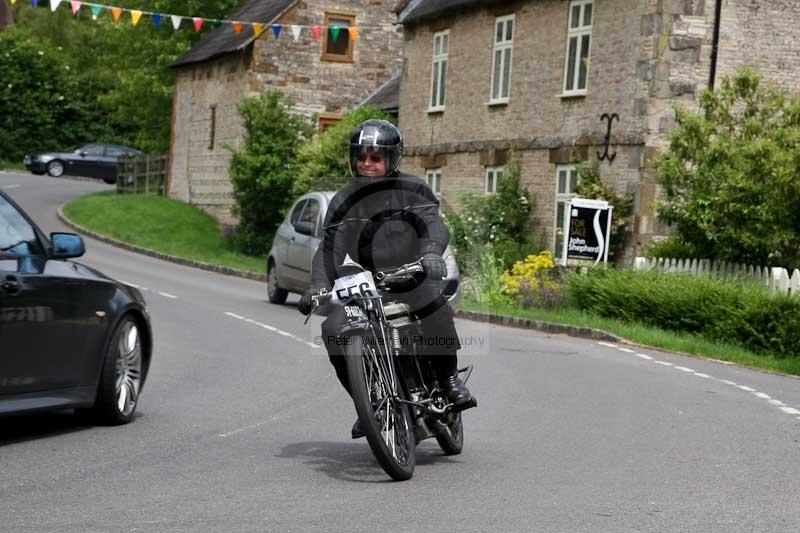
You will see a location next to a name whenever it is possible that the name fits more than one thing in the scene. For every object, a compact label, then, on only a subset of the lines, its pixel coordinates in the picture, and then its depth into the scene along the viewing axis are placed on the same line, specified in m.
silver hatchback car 20.70
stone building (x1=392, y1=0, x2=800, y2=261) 26.28
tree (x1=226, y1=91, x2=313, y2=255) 36.59
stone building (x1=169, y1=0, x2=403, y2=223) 43.62
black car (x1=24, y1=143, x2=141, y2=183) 59.97
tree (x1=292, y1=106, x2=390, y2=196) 33.53
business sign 24.30
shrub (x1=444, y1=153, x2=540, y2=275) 28.55
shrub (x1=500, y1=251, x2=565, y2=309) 22.58
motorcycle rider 7.79
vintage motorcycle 7.19
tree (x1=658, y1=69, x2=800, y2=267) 20.64
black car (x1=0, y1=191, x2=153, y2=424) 8.11
